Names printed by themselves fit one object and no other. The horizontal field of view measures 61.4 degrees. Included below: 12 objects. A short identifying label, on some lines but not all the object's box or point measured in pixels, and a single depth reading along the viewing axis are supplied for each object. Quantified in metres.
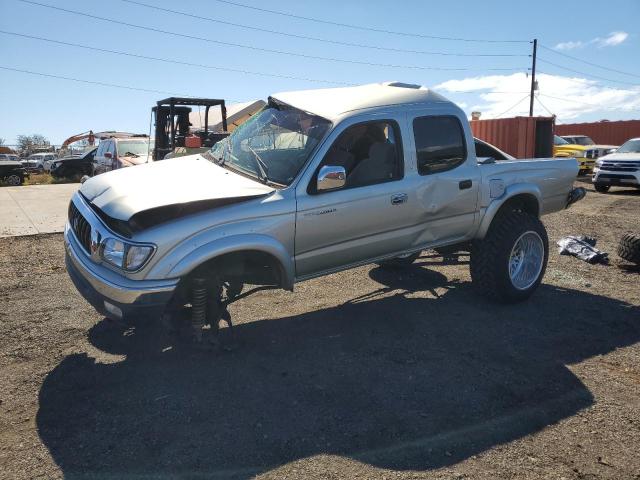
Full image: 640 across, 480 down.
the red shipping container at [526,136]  19.00
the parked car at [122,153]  14.99
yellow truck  21.03
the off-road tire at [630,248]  6.69
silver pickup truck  3.54
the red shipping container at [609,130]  32.53
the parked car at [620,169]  15.21
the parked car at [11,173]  21.45
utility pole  40.06
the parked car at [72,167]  24.42
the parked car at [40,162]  33.25
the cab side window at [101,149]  16.97
